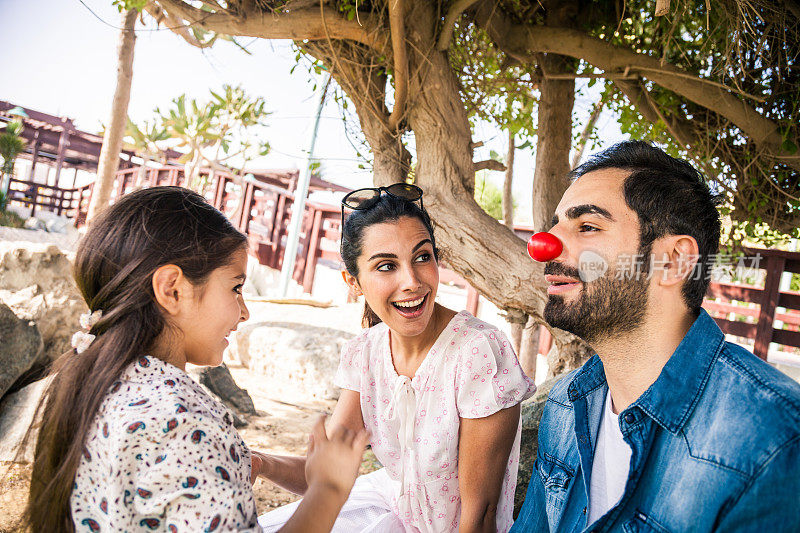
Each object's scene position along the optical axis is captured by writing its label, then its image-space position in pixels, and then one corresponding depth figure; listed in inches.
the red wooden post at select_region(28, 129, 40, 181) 744.2
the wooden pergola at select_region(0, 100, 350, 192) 695.7
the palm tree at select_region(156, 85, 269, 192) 602.2
